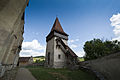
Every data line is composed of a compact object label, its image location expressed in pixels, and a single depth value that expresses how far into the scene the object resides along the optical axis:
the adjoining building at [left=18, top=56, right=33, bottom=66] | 37.06
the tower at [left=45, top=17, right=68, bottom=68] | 15.62
